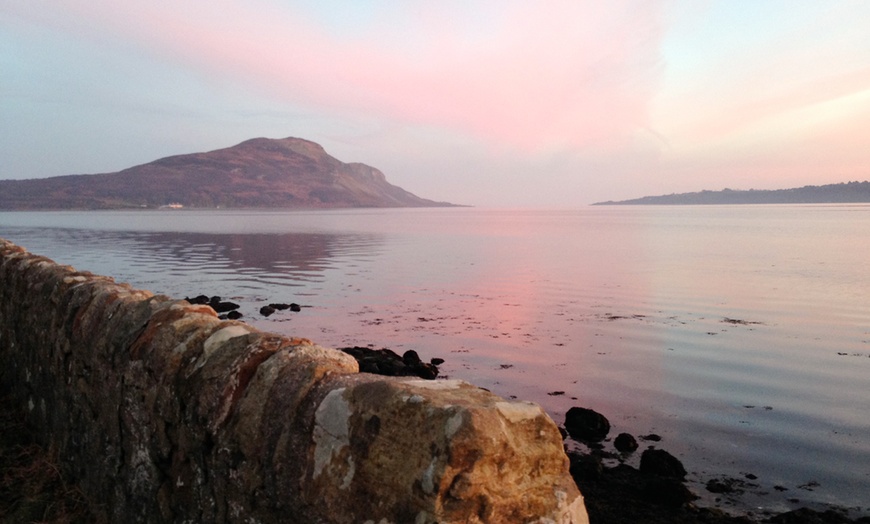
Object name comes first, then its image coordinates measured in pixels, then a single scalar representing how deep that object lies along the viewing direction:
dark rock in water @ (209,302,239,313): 17.09
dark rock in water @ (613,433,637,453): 8.02
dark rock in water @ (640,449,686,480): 7.14
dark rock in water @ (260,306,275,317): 17.14
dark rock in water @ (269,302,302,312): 17.92
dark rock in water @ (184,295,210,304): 17.50
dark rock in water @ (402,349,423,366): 11.30
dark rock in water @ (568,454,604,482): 6.91
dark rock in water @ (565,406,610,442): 8.42
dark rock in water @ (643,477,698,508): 6.36
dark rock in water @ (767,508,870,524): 6.11
